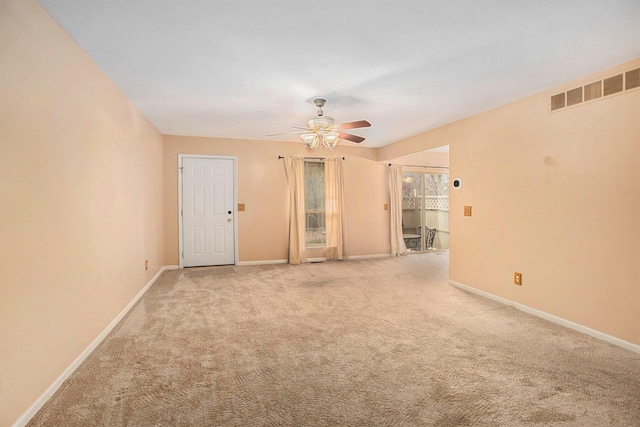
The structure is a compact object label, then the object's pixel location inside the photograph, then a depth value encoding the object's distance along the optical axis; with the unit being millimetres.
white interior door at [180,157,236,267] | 6094
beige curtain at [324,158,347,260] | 6785
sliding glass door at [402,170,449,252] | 7684
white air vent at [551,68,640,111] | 2781
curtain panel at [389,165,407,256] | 7285
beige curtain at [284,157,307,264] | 6492
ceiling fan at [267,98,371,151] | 3930
